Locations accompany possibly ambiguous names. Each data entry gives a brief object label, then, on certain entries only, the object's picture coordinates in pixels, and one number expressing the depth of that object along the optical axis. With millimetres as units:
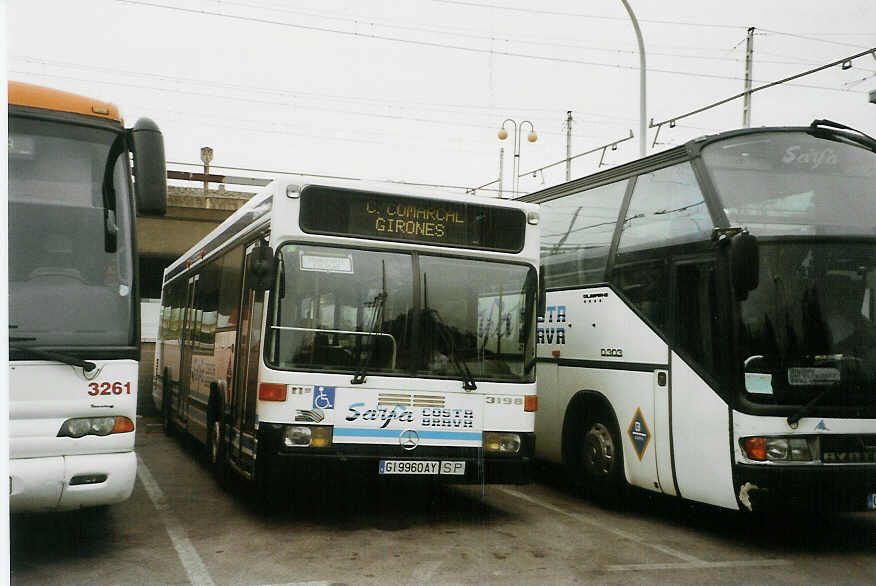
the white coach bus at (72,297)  5848
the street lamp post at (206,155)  22575
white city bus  7391
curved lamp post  16797
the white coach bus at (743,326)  7156
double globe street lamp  23125
